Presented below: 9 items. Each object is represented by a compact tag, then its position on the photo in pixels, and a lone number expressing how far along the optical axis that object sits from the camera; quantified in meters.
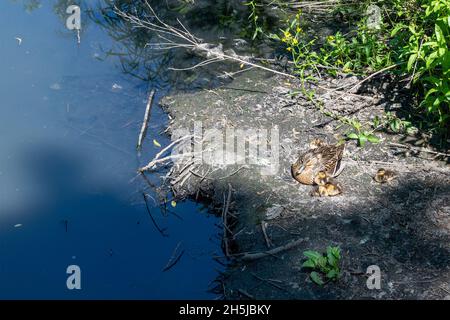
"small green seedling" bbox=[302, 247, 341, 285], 4.21
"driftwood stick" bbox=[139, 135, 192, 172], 5.25
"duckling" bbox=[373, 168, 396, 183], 4.99
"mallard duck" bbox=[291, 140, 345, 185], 4.97
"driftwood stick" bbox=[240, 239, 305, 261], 4.44
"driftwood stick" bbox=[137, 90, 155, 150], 5.61
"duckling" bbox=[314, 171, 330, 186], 4.91
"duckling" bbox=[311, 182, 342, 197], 4.88
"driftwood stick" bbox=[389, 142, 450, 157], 5.20
